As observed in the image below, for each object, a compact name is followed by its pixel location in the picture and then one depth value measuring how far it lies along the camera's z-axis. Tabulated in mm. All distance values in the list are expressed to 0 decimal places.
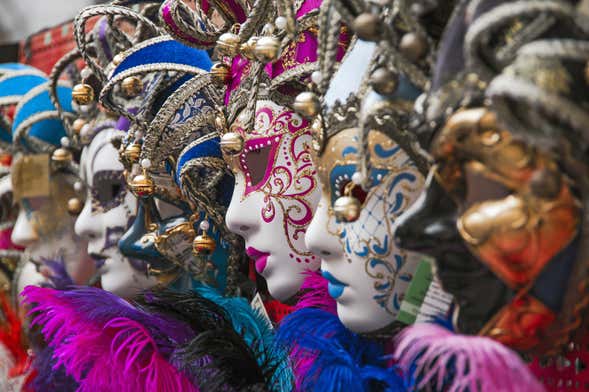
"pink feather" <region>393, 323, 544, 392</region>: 2320
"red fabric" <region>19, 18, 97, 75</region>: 4072
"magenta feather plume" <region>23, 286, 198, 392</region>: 2776
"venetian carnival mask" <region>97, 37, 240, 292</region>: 2931
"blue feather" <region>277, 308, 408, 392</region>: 2623
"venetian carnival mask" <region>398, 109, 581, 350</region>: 2308
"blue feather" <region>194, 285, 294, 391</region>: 2724
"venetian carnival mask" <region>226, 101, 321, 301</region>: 2760
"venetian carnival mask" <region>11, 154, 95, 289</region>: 3405
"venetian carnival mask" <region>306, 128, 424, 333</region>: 2539
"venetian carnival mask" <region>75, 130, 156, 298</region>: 3129
